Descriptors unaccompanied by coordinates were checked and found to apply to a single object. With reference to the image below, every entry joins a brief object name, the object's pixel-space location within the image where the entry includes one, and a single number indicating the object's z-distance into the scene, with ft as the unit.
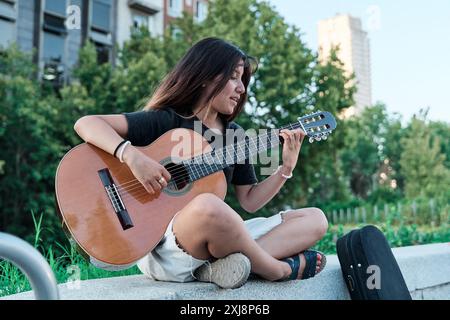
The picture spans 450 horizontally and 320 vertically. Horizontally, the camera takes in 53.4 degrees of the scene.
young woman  4.84
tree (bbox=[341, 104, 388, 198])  87.56
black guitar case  5.50
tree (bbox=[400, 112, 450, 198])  63.00
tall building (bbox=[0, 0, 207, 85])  42.42
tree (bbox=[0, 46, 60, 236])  32.50
